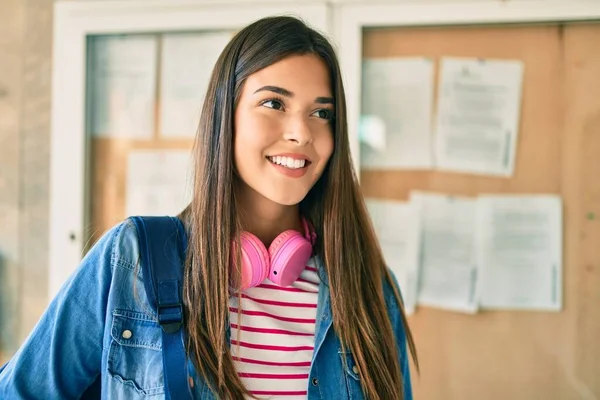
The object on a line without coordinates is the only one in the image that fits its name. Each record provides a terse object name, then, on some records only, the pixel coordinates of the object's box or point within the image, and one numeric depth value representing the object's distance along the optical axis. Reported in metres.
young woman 0.99
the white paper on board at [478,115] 1.79
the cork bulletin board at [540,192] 1.74
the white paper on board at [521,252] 1.76
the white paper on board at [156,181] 1.96
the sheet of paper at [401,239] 1.82
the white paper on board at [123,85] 1.98
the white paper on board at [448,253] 1.80
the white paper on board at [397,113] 1.83
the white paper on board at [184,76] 1.94
